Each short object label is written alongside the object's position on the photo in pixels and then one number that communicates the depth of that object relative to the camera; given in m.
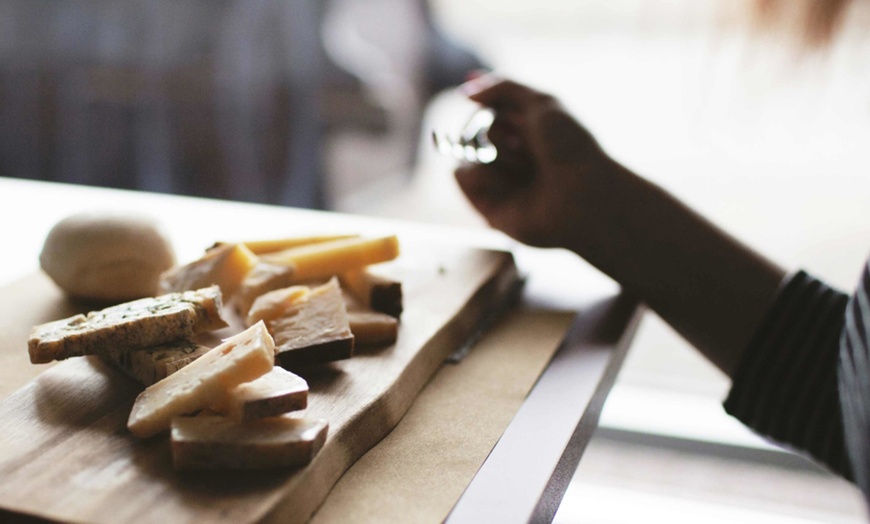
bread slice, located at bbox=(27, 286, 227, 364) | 0.56
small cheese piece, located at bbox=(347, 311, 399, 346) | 0.65
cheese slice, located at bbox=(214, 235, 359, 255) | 0.78
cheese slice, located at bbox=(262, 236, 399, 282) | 0.74
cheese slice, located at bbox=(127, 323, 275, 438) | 0.49
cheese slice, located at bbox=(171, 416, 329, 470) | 0.46
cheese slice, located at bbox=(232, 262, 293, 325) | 0.68
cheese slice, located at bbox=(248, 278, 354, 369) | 0.59
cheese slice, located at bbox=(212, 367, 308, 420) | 0.48
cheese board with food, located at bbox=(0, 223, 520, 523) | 0.45
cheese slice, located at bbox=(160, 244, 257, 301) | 0.69
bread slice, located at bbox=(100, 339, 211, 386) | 0.54
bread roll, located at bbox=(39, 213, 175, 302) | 0.72
